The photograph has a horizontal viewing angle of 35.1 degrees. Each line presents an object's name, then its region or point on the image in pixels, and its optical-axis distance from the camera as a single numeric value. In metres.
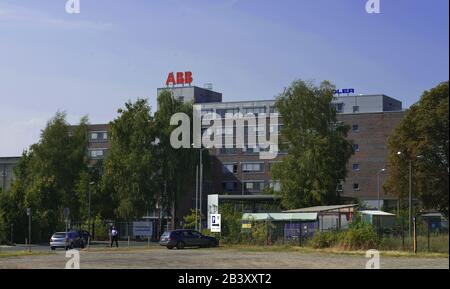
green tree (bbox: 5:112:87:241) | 77.25
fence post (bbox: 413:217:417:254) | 40.19
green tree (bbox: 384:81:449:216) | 58.69
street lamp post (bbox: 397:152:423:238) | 57.96
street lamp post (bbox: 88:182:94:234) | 81.38
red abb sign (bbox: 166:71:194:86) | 131.75
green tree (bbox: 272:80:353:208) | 69.75
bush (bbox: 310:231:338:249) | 47.78
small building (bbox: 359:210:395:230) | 51.96
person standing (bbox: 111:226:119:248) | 57.72
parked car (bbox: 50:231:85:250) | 53.66
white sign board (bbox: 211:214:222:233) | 58.03
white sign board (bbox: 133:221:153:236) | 59.88
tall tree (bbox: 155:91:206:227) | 79.06
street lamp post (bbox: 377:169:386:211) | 105.56
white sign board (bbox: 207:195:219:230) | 70.12
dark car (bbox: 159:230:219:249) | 54.06
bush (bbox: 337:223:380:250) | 44.56
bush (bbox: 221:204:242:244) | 58.44
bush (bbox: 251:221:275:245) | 55.28
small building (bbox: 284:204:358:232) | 55.94
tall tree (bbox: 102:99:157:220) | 77.75
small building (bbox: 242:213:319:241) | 55.25
